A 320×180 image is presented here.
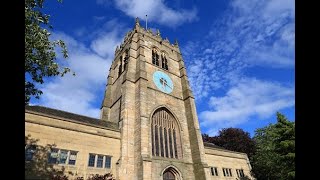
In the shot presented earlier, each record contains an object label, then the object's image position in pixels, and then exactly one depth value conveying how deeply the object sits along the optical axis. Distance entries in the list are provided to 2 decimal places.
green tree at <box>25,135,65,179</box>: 17.66
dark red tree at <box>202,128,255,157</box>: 44.50
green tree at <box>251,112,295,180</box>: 24.03
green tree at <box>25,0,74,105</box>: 12.30
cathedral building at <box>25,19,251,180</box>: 20.58
